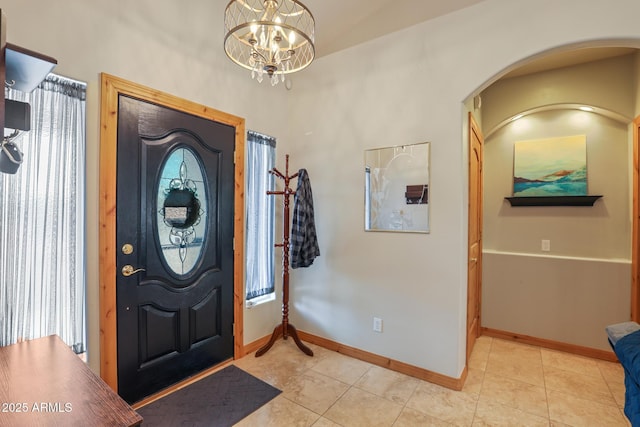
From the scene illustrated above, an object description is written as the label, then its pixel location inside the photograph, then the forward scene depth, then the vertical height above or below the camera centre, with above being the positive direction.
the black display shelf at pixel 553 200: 2.95 +0.14
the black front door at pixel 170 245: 2.01 -0.25
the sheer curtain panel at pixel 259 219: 2.88 -0.07
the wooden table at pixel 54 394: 0.97 -0.67
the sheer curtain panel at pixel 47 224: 1.62 -0.07
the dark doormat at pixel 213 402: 1.94 -1.34
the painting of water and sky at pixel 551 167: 3.03 +0.49
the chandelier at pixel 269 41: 1.43 +0.88
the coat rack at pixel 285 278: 2.92 -0.67
